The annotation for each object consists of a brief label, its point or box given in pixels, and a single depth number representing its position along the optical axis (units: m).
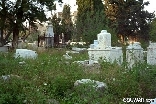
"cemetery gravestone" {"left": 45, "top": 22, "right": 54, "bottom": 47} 28.78
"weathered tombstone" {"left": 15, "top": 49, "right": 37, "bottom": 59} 14.05
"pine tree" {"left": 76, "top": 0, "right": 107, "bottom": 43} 25.81
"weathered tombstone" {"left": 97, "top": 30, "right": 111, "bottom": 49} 13.70
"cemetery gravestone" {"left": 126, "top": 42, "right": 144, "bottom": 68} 10.46
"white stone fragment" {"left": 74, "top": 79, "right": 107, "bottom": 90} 5.66
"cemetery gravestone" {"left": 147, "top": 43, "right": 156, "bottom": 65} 12.08
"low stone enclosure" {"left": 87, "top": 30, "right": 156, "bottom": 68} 12.02
